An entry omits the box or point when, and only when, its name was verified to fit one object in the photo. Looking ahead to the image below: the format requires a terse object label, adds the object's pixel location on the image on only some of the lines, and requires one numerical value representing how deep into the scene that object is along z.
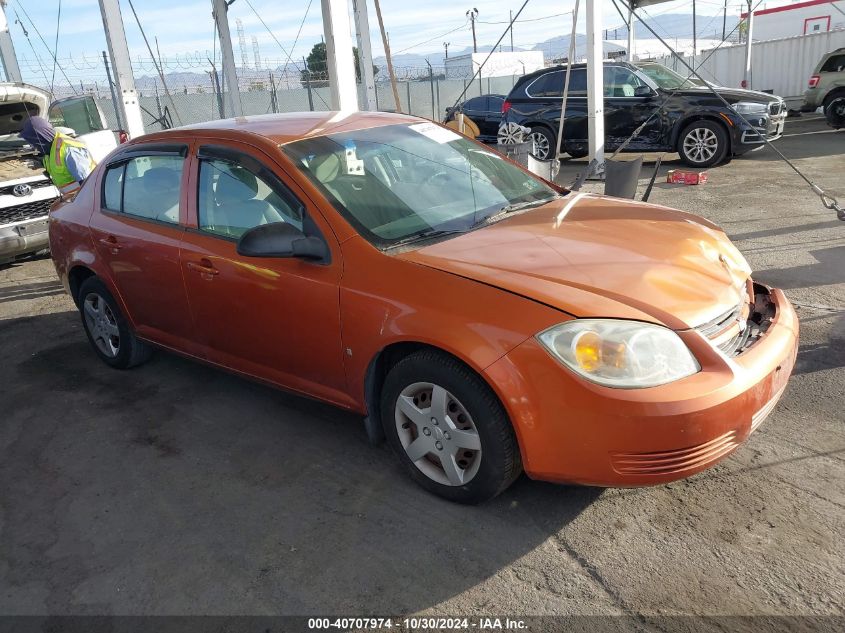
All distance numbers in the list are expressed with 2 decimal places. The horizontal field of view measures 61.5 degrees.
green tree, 49.89
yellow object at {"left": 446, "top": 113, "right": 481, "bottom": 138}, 11.22
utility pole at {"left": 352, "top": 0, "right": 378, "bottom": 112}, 9.86
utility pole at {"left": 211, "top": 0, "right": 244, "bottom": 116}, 10.76
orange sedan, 2.58
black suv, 11.51
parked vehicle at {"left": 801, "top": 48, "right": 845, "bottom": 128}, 16.08
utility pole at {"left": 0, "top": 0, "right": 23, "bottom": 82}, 17.20
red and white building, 32.31
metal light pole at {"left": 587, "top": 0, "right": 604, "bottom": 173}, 10.14
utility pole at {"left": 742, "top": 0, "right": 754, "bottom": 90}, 21.47
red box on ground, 10.34
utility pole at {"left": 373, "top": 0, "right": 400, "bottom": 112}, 8.88
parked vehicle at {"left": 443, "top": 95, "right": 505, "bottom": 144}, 15.32
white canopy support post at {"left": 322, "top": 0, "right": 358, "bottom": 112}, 7.18
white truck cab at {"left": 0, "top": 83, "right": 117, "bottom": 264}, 7.89
